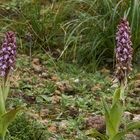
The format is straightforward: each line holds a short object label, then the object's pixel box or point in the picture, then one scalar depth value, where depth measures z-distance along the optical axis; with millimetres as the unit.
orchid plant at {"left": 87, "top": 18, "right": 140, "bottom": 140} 4108
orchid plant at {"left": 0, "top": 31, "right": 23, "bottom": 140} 4178
